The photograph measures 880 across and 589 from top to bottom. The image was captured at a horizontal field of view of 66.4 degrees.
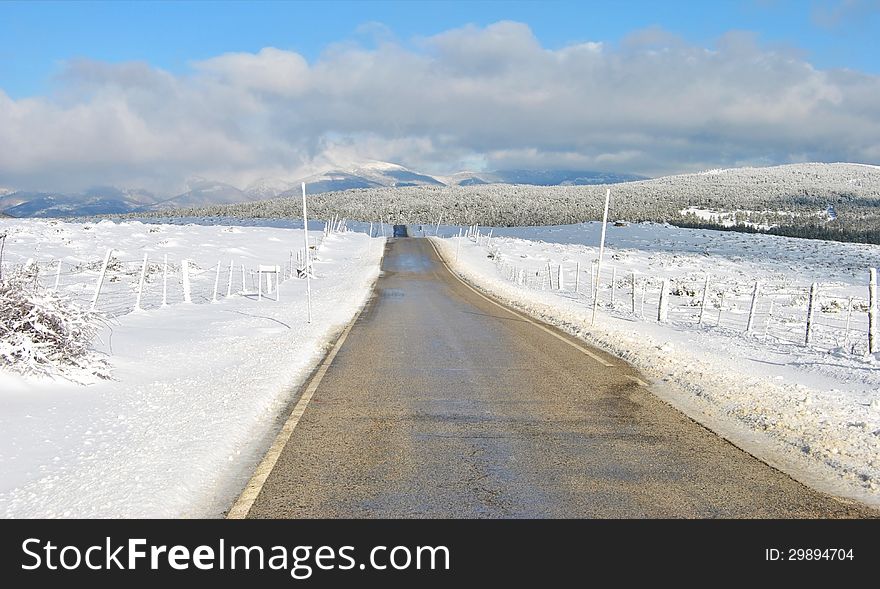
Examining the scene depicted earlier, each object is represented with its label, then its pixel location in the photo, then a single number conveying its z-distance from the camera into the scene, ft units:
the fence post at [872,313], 40.62
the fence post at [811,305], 47.03
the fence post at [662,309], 62.03
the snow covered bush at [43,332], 24.54
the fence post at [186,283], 67.36
